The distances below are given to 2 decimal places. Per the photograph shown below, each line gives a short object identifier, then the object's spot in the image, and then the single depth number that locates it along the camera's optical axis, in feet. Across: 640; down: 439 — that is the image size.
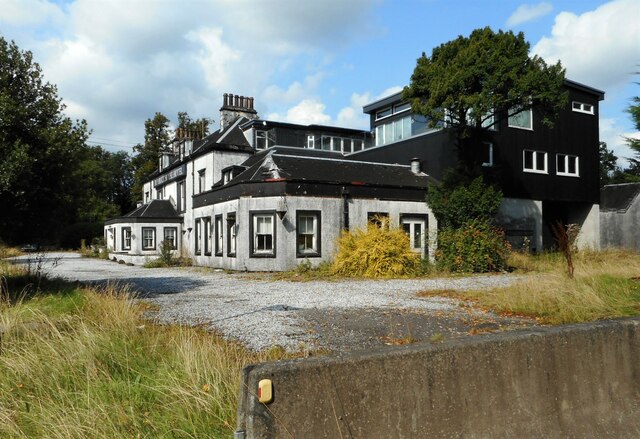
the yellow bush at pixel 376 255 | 60.18
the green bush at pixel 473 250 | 64.39
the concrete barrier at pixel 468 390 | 8.74
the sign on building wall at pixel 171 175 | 115.44
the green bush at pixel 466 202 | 69.82
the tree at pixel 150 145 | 191.19
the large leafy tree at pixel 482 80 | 65.67
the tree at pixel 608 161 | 215.31
